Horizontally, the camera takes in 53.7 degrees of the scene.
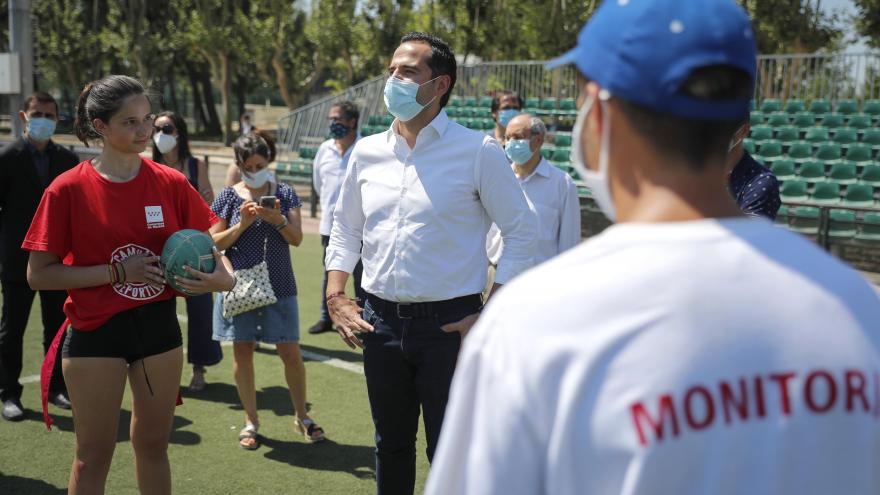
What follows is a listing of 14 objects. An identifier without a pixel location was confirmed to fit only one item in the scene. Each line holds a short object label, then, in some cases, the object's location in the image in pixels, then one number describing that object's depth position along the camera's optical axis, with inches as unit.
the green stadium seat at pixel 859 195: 497.7
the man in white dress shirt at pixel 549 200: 205.0
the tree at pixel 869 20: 978.7
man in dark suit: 219.5
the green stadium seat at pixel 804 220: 469.1
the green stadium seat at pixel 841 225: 452.8
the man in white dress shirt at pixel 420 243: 134.4
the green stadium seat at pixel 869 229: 446.6
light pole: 498.9
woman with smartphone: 204.4
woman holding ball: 130.1
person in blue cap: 44.4
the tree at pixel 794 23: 1032.8
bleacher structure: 473.3
